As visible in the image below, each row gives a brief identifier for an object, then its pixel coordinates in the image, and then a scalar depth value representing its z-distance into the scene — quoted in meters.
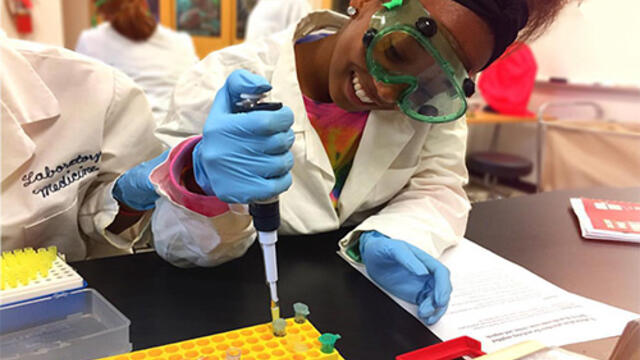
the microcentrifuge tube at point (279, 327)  0.64
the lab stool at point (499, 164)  3.29
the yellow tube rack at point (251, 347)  0.59
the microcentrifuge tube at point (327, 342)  0.61
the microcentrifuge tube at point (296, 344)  0.61
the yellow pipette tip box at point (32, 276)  0.63
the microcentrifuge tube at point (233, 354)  0.58
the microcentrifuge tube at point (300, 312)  0.67
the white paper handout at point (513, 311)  0.72
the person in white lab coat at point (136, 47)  2.75
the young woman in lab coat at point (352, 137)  0.73
